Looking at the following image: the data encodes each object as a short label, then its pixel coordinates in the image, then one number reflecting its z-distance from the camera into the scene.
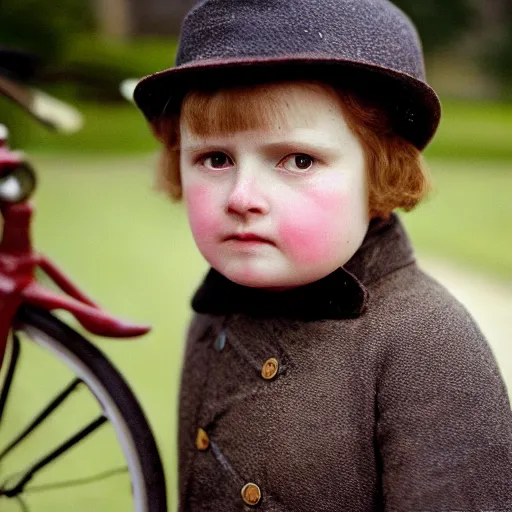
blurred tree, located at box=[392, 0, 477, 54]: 19.67
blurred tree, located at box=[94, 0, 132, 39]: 16.36
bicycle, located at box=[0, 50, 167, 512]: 1.48
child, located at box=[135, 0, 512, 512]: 1.28
